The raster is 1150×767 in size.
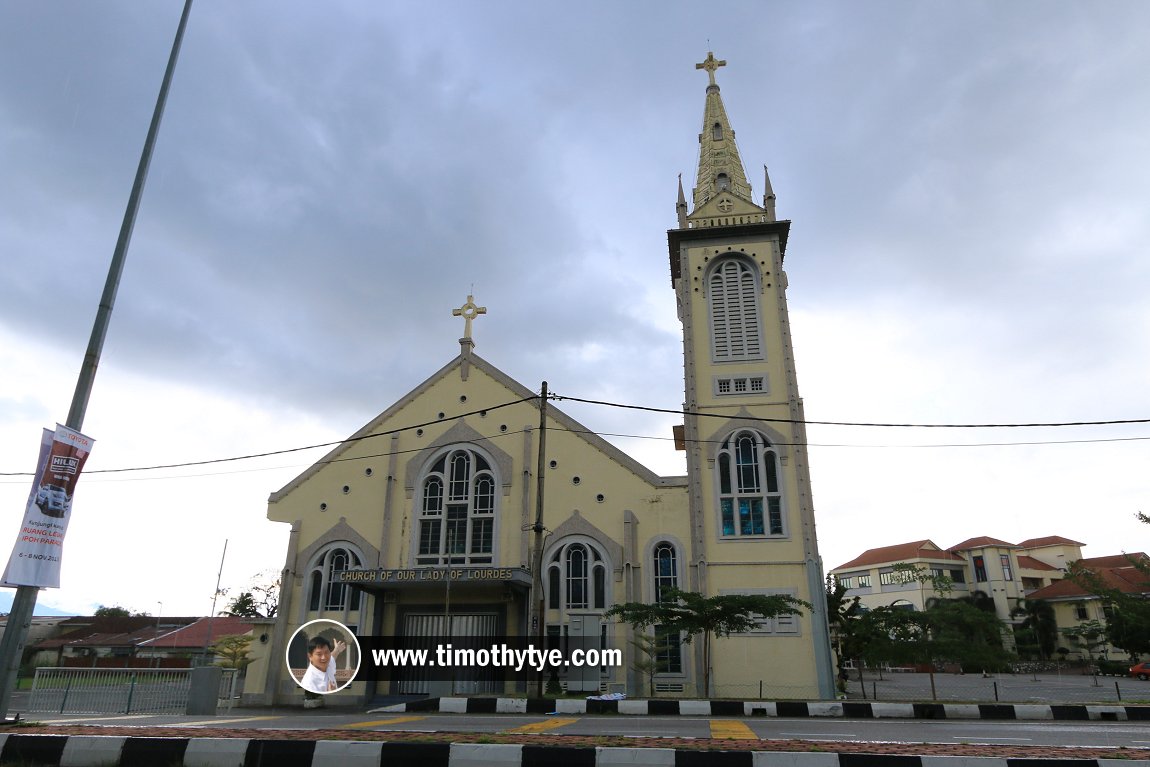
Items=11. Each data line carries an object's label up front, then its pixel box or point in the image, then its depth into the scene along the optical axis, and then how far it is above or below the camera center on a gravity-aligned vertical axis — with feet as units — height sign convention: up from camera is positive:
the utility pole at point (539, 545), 65.82 +9.79
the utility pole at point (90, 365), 34.78 +15.11
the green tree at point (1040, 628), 207.92 +9.97
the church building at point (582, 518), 83.41 +16.68
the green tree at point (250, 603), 212.23 +15.13
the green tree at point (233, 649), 95.00 +1.01
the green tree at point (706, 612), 71.05 +4.66
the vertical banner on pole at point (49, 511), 35.81 +6.92
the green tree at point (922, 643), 69.72 +1.88
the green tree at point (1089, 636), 177.55 +7.05
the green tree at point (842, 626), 113.80 +5.55
